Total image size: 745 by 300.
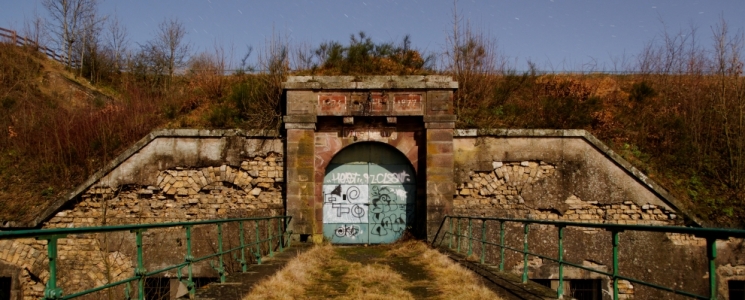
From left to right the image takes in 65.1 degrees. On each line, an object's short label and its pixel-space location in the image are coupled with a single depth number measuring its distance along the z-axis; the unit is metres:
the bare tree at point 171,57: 29.13
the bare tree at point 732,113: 15.08
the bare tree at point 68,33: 31.10
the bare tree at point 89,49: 27.03
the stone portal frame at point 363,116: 14.24
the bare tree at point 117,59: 28.17
